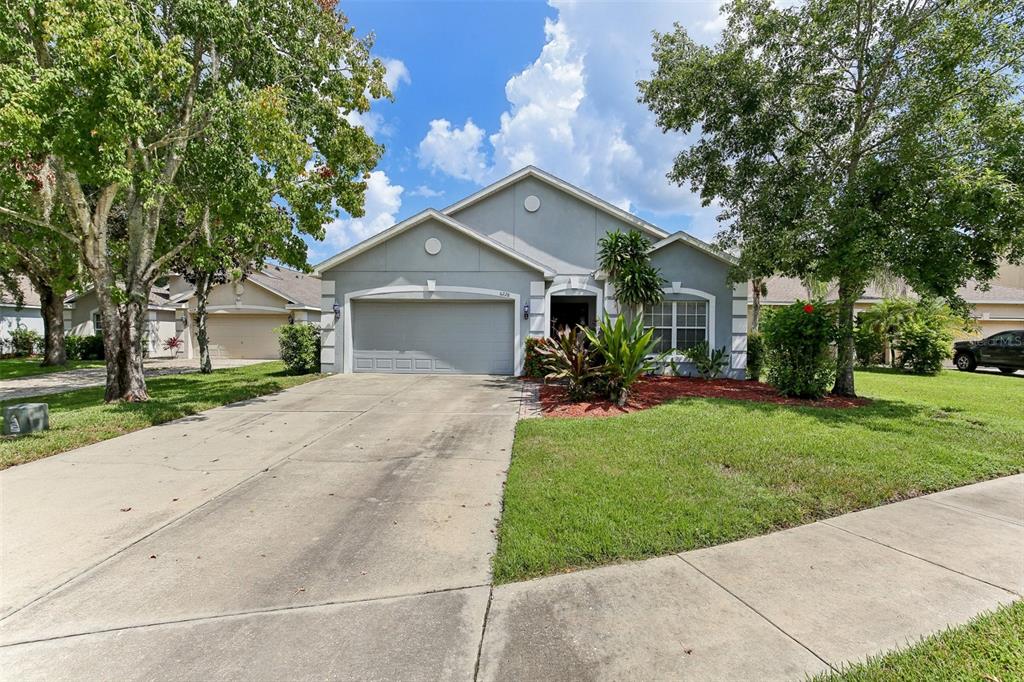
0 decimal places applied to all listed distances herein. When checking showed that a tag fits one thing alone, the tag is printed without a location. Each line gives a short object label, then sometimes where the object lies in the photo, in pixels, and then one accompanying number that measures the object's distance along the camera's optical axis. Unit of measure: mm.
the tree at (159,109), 6691
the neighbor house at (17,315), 21156
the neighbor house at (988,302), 21422
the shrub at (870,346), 16250
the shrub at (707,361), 13297
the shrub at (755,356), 13493
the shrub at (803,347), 8961
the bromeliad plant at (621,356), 8789
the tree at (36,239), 8930
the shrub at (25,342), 21297
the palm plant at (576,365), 9102
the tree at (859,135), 7828
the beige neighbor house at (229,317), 21203
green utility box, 6492
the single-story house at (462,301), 13523
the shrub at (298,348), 14289
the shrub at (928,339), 14695
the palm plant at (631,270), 12898
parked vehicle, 15305
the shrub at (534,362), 12945
